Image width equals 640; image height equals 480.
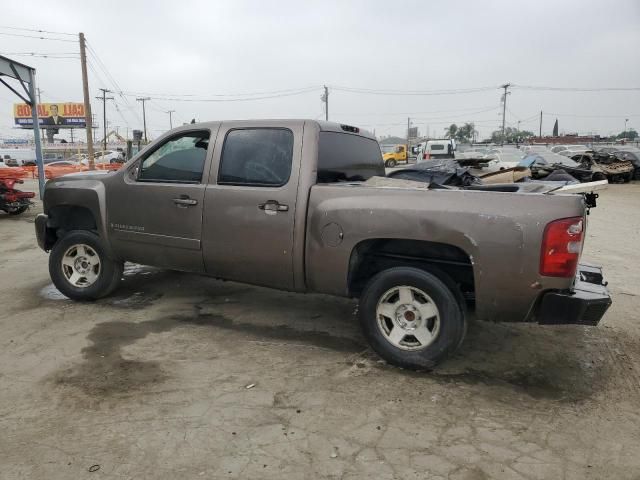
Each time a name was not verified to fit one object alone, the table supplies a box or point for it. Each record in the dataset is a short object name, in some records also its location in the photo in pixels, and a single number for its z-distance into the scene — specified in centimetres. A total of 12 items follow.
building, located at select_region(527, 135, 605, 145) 7288
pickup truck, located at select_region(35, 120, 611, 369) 309
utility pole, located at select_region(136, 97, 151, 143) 7662
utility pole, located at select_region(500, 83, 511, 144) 8191
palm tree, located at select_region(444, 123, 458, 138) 10781
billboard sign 7438
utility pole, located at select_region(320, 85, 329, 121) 7414
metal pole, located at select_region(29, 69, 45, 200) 1359
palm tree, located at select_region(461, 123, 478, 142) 10862
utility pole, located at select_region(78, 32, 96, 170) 2836
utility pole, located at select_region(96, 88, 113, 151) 6556
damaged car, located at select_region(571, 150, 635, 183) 2288
